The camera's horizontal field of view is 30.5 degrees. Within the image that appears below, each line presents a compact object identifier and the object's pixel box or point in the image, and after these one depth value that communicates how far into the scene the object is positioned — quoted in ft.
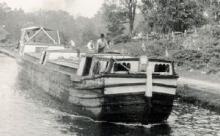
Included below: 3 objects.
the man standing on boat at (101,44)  66.54
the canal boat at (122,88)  51.78
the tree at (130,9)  211.20
